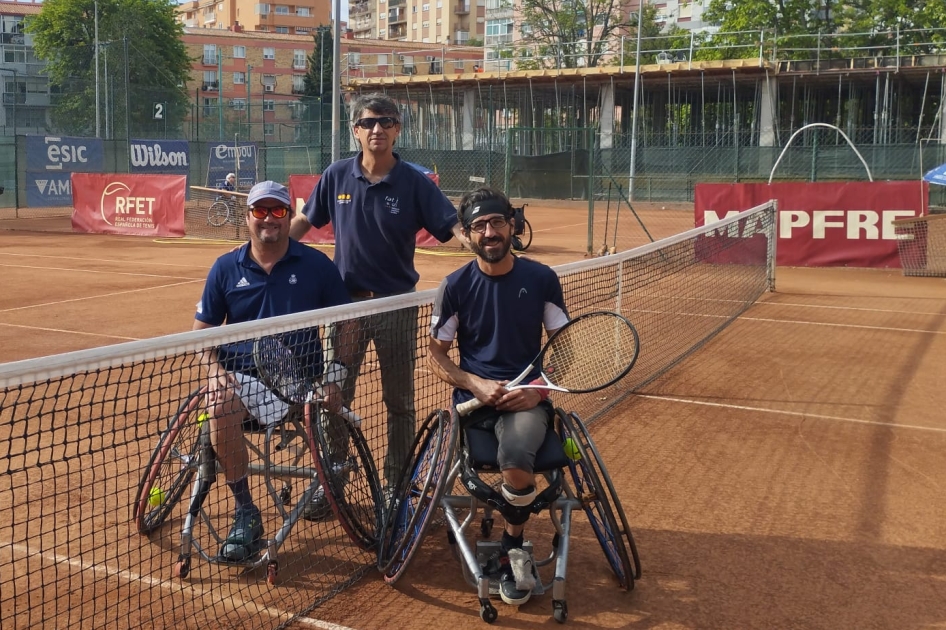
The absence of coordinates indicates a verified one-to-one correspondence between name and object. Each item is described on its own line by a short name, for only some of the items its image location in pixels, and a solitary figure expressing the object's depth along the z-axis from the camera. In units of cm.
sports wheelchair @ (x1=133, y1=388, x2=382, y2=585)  425
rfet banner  2298
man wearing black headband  409
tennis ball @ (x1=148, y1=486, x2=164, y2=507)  463
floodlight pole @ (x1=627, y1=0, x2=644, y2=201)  3648
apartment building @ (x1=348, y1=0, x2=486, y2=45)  11594
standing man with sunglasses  498
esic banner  3006
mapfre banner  1623
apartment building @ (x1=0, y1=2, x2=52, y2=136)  4527
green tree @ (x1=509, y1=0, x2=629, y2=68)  6078
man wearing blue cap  421
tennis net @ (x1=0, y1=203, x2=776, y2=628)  386
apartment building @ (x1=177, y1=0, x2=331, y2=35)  11150
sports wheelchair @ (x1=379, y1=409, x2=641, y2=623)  403
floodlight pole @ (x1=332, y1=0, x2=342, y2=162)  1792
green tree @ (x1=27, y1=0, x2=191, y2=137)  4031
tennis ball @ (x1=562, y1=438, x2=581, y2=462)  426
